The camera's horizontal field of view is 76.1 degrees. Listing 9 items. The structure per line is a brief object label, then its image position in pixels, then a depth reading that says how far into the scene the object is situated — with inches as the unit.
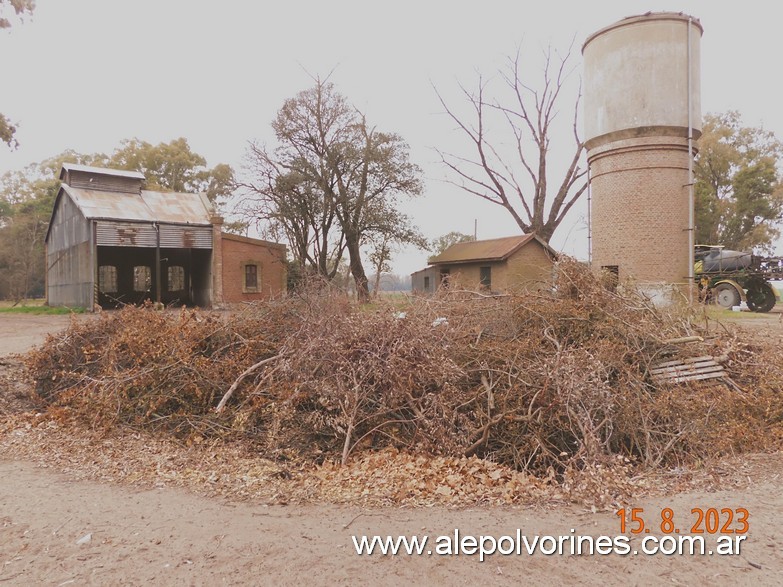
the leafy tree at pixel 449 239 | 2184.1
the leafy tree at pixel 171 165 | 1702.8
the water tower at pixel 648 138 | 591.5
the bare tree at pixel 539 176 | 1036.5
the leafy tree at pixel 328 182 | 1071.0
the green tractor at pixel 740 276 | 700.0
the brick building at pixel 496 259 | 1007.0
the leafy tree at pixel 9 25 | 729.0
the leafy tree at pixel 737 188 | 1430.9
